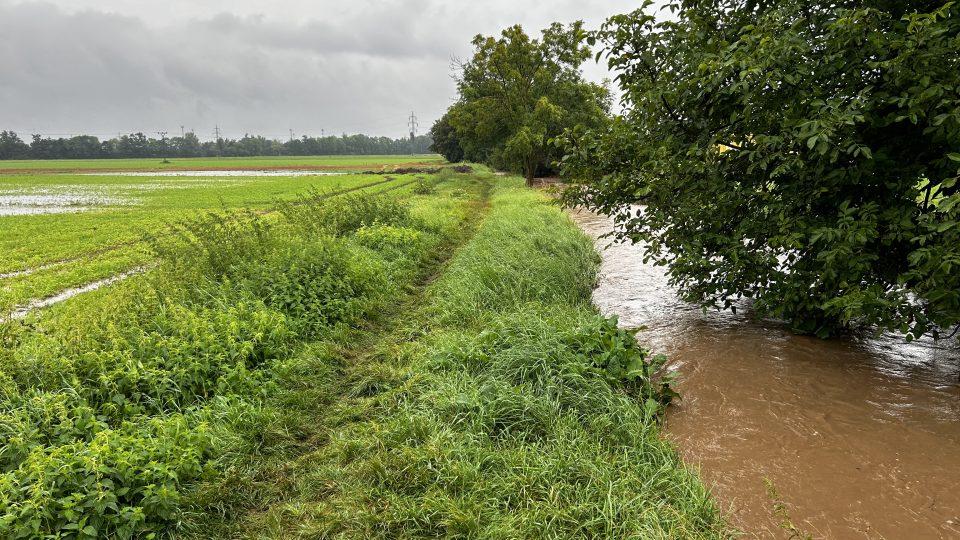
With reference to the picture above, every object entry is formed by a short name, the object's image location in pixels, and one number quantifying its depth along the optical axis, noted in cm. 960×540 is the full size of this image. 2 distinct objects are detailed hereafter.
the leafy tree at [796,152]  423
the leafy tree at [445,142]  6855
